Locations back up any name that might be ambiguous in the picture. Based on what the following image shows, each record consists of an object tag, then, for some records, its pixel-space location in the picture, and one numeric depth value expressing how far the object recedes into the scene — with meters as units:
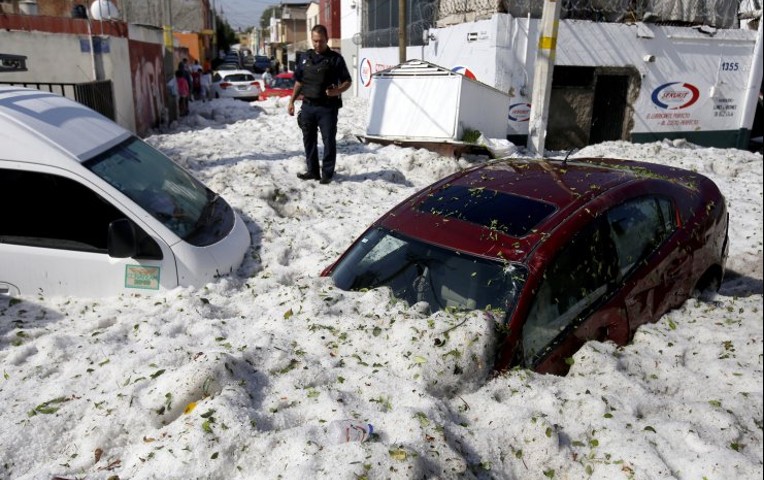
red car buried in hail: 3.30
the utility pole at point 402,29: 16.41
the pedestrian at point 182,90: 17.52
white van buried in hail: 4.09
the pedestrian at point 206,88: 24.36
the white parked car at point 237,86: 24.27
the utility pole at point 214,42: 59.34
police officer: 7.89
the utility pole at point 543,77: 11.61
